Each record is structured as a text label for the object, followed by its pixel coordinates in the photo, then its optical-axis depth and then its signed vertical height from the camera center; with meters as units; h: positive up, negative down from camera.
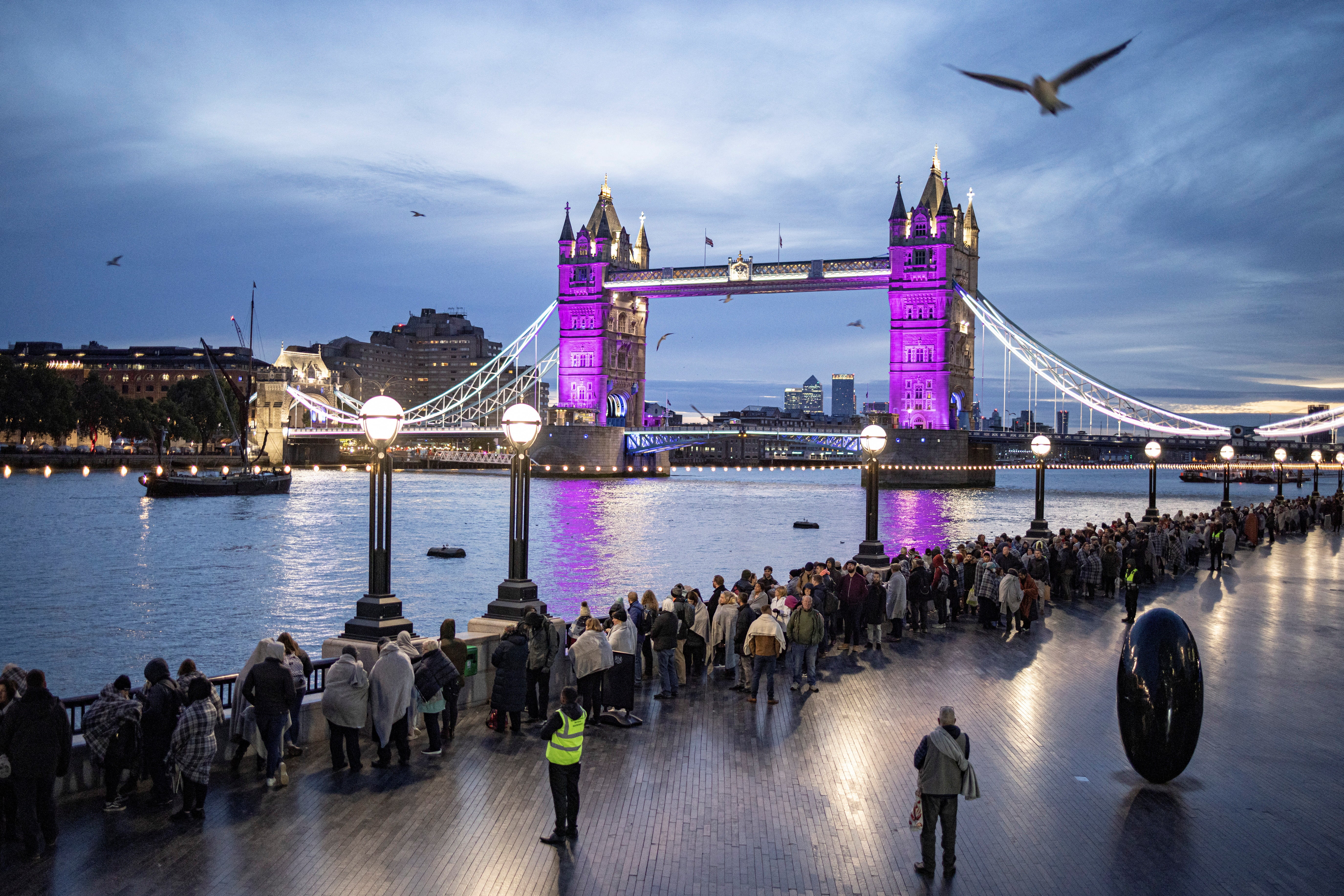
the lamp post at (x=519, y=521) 14.33 -0.83
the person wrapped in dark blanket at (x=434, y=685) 11.22 -2.35
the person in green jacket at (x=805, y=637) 14.42 -2.31
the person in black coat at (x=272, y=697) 10.22 -2.28
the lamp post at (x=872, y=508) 20.61 -0.88
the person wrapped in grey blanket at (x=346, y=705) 10.61 -2.42
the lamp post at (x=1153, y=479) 34.16 -0.45
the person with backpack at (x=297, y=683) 10.70 -2.25
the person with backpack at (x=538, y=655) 12.52 -2.25
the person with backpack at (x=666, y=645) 13.86 -2.34
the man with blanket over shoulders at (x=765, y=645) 13.71 -2.31
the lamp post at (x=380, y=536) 13.20 -1.01
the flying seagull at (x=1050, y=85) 12.16 +4.44
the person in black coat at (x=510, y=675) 12.02 -2.39
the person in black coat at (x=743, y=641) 14.49 -2.45
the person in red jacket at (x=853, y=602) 17.33 -2.22
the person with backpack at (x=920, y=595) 19.05 -2.31
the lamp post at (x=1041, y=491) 28.53 -0.73
